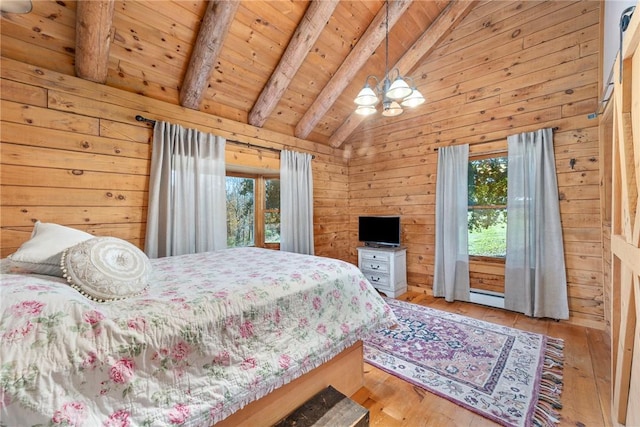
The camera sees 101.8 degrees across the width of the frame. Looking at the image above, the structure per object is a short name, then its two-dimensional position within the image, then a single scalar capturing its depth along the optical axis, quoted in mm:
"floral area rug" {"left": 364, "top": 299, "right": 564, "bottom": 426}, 1604
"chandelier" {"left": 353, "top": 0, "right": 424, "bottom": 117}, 1919
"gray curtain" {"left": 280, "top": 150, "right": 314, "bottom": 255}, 3586
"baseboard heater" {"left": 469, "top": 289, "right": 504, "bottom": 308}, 3104
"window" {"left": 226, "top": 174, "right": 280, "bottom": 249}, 3438
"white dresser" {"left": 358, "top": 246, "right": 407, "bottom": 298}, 3596
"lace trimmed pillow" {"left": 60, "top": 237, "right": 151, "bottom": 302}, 1037
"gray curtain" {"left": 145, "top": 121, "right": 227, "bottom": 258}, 2492
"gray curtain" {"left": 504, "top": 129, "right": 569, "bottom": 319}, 2729
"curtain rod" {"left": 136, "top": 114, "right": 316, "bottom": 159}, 2455
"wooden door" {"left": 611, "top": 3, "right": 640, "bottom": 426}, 1004
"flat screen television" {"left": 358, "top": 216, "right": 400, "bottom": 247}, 3754
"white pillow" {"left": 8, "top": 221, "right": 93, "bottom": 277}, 1145
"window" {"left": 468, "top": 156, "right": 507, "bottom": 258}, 3189
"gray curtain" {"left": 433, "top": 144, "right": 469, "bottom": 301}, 3322
